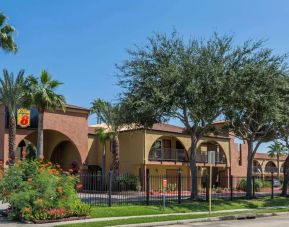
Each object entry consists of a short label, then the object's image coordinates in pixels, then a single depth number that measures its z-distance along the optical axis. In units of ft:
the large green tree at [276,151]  171.28
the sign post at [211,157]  46.69
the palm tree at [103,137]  99.89
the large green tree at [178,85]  56.10
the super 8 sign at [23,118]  91.13
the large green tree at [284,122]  63.60
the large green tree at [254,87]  57.14
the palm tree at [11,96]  80.01
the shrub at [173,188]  73.49
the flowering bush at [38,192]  38.17
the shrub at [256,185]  106.44
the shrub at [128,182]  84.36
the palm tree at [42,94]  74.74
